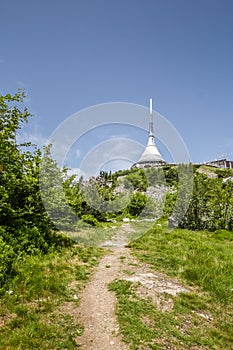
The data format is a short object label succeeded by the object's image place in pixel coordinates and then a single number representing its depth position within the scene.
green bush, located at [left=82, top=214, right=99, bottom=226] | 25.59
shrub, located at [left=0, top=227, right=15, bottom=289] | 8.48
